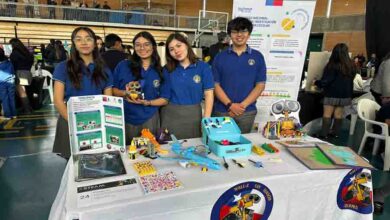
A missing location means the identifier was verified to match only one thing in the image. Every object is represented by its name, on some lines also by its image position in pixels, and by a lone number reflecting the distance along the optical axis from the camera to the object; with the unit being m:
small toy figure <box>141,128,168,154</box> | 1.47
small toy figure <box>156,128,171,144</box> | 1.62
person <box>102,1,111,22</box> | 12.93
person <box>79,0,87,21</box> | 12.52
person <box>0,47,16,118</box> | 4.52
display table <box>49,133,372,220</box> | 1.03
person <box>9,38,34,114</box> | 4.85
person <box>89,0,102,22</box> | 12.69
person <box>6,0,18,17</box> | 11.38
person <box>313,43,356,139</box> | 3.72
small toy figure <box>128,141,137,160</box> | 1.39
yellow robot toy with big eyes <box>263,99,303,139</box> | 1.80
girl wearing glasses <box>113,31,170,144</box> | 1.84
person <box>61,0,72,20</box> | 12.28
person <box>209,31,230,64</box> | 4.55
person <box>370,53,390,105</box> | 3.12
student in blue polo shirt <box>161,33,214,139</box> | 1.90
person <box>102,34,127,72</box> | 3.34
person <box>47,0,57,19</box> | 12.15
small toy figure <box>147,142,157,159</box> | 1.41
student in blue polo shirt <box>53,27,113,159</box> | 1.67
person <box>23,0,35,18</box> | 11.77
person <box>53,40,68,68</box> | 7.09
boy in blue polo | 2.14
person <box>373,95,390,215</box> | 2.12
